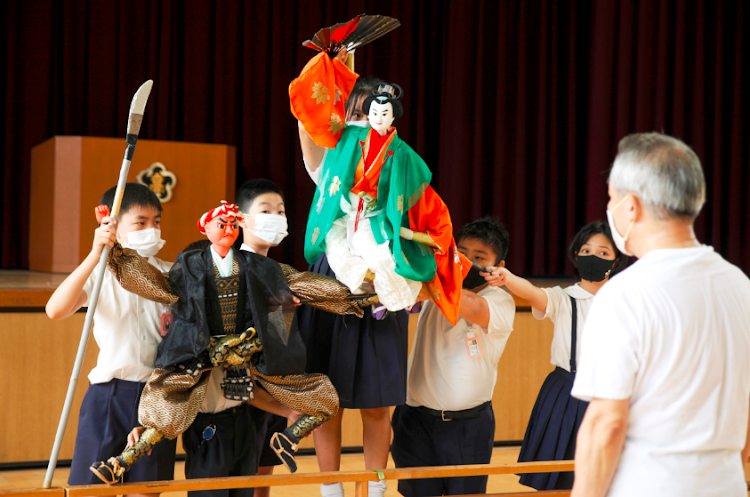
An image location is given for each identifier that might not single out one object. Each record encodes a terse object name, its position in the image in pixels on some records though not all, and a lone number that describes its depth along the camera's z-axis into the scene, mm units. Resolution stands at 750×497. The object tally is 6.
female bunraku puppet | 6313
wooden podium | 9068
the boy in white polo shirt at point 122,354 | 6295
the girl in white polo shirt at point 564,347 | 6782
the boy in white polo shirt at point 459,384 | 6739
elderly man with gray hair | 5482
